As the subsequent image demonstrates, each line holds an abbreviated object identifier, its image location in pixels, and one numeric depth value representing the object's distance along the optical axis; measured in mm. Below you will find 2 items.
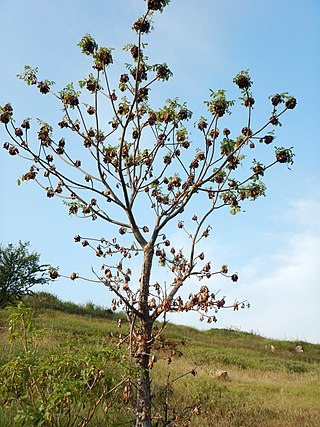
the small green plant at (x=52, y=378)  3521
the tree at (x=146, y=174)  4250
